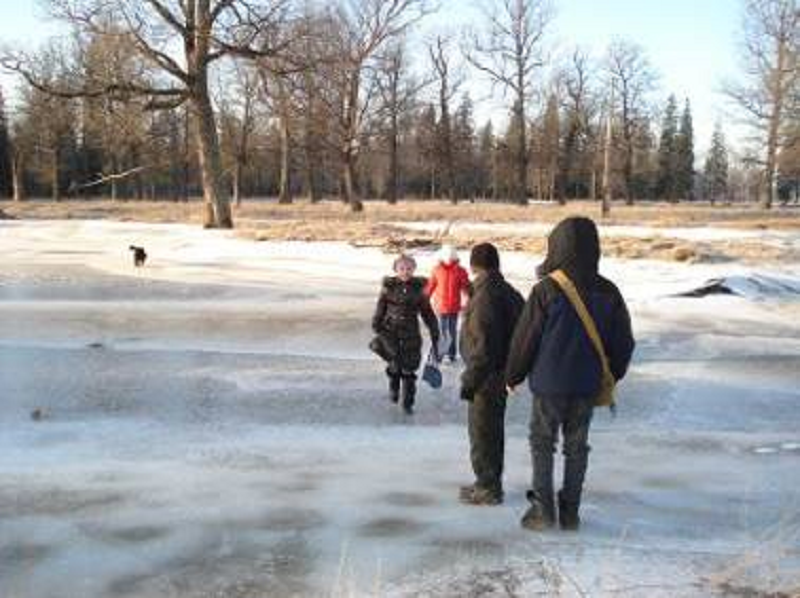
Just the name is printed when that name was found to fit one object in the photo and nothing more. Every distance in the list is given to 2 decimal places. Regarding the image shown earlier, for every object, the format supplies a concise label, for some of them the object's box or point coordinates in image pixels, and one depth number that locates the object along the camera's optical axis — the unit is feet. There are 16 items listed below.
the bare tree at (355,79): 170.06
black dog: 71.72
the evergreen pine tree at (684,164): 367.66
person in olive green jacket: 21.21
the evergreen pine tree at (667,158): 358.86
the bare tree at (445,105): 229.04
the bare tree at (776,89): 172.55
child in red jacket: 41.14
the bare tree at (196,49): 102.12
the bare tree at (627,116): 242.58
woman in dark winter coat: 32.12
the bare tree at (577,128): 255.29
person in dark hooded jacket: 18.85
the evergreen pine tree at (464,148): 279.34
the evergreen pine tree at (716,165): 442.50
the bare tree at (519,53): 208.23
